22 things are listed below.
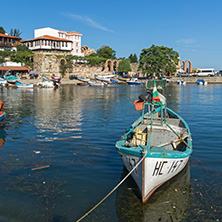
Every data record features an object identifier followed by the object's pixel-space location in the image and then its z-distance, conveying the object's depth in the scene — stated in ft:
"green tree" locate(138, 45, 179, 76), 299.58
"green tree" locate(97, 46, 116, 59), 358.51
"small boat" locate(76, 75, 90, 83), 277.44
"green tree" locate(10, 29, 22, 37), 344.28
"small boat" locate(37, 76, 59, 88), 223.92
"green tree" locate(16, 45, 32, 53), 288.51
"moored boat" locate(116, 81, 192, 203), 25.82
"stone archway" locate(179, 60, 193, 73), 370.73
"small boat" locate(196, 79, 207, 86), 286.87
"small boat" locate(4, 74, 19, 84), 226.58
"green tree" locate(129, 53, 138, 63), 413.39
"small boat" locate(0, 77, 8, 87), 214.48
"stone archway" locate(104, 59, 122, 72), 328.86
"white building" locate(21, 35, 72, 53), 292.40
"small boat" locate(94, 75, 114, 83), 289.94
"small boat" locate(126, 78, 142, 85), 286.25
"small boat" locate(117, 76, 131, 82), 312.91
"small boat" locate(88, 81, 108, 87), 253.77
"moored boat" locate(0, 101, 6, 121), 64.99
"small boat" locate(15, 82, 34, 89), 212.84
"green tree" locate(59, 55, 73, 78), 291.09
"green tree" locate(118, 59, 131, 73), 343.05
